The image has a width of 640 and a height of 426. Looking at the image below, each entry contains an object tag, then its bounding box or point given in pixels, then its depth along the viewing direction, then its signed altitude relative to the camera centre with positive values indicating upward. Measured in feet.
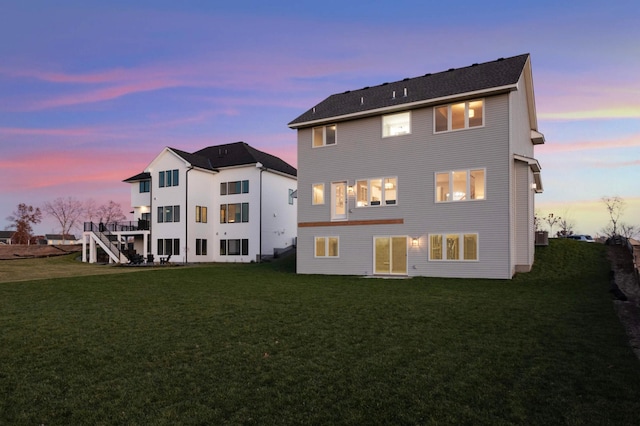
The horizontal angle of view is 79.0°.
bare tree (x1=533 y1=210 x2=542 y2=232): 178.11 +3.43
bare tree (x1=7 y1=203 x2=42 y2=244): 241.55 +4.47
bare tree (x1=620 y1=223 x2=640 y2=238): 179.63 -1.76
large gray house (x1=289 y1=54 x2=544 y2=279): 57.72 +8.20
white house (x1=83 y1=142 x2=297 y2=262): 110.42 +4.26
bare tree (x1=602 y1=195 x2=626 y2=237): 163.05 +8.22
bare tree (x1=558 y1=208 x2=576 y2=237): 188.48 +2.13
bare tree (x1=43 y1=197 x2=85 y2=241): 250.37 +10.49
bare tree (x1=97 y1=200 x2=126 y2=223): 248.32 +9.71
